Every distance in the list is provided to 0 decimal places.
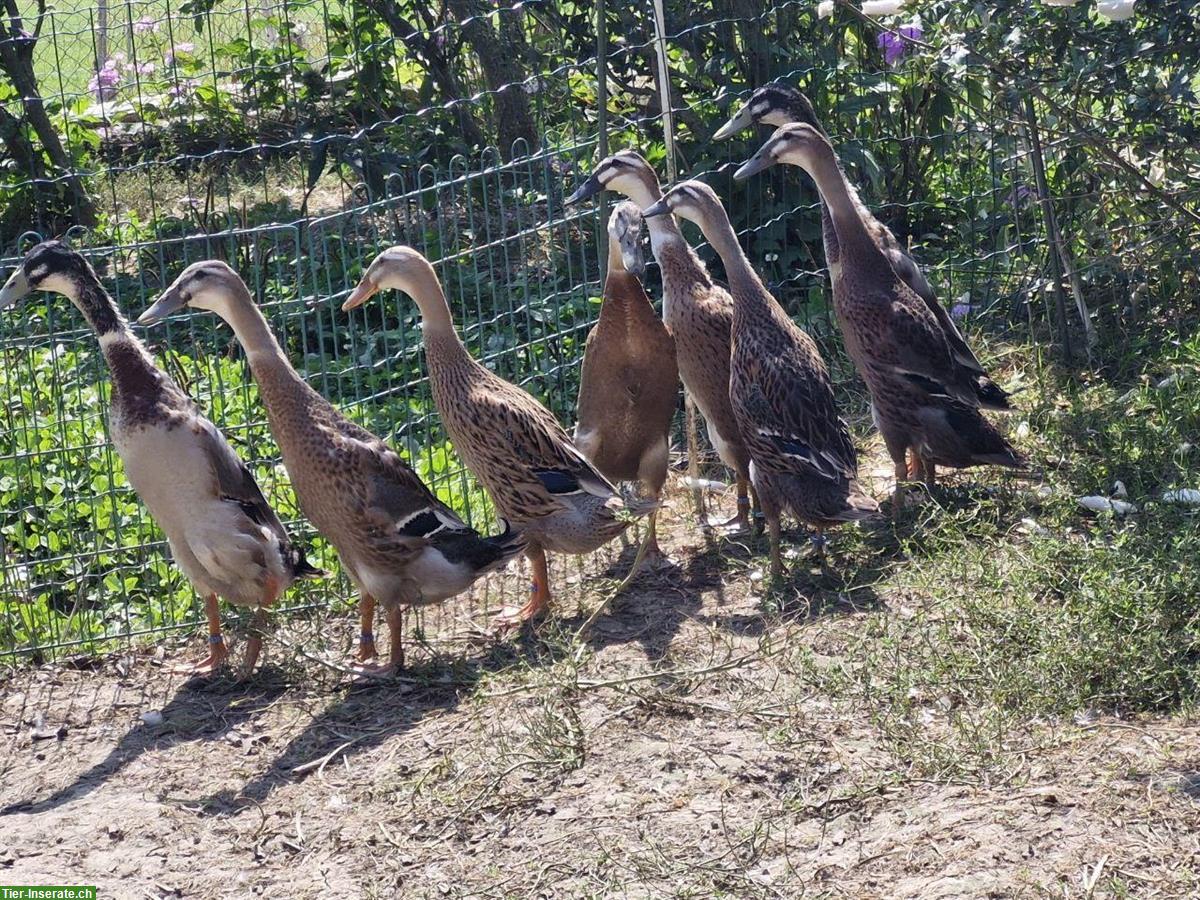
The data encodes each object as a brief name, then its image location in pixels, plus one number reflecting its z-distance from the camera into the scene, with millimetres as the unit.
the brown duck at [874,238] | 6617
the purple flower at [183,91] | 9997
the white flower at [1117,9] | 6141
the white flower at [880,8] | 7183
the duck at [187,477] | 5676
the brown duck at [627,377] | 6457
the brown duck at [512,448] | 5957
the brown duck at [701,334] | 6555
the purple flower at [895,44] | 7844
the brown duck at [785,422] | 6027
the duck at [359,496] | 5676
